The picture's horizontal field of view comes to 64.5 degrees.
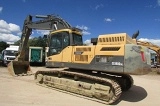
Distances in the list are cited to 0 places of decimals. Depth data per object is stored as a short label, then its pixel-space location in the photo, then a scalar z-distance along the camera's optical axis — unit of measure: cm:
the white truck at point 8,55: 1400
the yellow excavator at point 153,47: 1222
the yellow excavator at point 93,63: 471
